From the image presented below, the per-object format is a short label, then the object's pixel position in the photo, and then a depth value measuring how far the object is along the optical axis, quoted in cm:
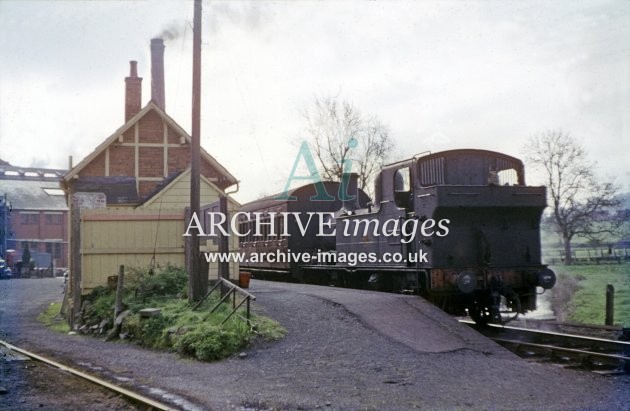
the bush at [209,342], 977
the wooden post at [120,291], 1339
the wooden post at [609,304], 1475
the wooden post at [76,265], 1481
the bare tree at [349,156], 3334
